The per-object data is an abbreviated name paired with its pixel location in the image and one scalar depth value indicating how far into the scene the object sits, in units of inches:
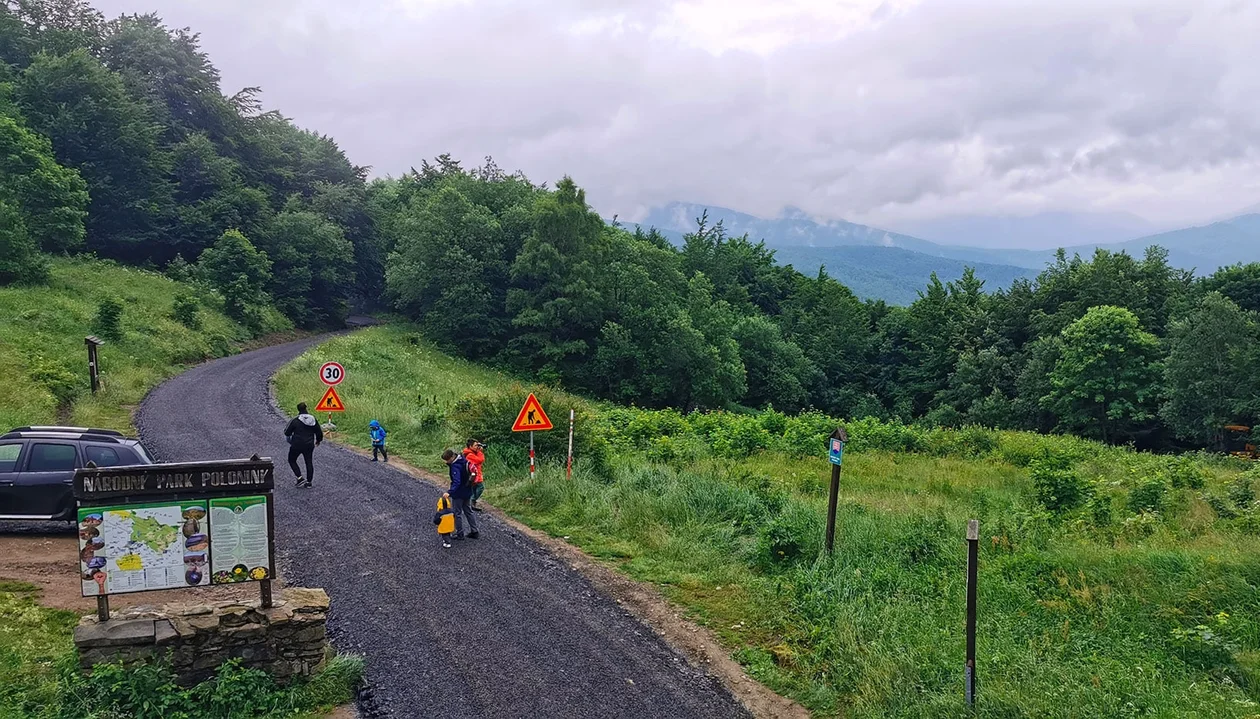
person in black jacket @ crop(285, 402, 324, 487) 557.3
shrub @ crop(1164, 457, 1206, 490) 644.1
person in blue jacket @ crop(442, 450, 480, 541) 448.1
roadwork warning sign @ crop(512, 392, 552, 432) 562.9
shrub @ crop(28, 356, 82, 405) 778.2
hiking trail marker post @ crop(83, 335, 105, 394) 833.5
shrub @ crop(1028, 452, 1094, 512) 527.5
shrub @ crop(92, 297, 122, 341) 1023.6
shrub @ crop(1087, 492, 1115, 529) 470.3
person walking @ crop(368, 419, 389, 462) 663.8
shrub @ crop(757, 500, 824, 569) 413.4
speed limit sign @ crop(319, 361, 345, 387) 720.3
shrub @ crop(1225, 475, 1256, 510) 514.0
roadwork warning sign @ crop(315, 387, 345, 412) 741.3
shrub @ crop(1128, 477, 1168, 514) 518.7
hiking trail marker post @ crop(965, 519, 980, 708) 263.6
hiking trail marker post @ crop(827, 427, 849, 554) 398.9
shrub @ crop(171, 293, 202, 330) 1306.6
